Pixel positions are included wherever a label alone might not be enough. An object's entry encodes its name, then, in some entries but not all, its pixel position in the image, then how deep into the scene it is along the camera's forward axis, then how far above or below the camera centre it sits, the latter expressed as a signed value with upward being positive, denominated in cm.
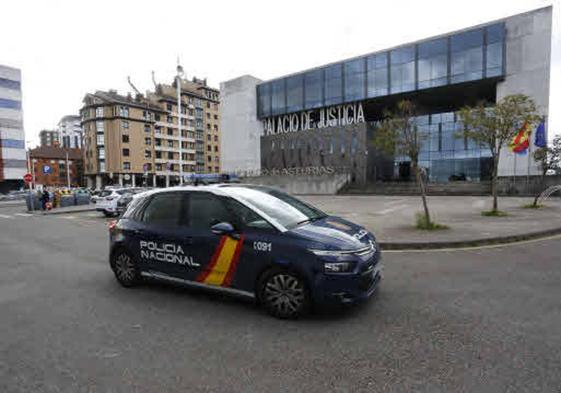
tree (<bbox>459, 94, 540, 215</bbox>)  1156 +221
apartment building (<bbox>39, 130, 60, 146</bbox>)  13138 +1948
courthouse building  3098 +1042
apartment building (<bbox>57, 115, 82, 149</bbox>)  12431 +2250
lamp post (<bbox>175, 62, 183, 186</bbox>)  2164 +780
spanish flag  1199 +169
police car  355 -89
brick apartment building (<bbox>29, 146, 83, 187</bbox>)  7851 +450
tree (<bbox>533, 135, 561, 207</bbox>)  1689 +120
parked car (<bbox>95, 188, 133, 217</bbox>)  1684 -125
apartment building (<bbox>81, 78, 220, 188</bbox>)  6378 +1064
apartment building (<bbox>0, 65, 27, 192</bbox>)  5722 +956
